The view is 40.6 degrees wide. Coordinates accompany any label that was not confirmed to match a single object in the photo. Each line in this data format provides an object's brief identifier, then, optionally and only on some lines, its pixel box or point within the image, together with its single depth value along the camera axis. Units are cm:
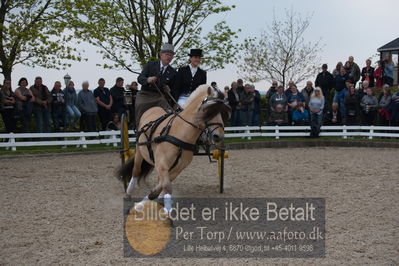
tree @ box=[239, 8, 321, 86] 3900
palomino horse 693
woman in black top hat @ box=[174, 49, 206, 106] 886
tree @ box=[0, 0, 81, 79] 2467
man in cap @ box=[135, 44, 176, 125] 866
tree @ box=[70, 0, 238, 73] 2477
